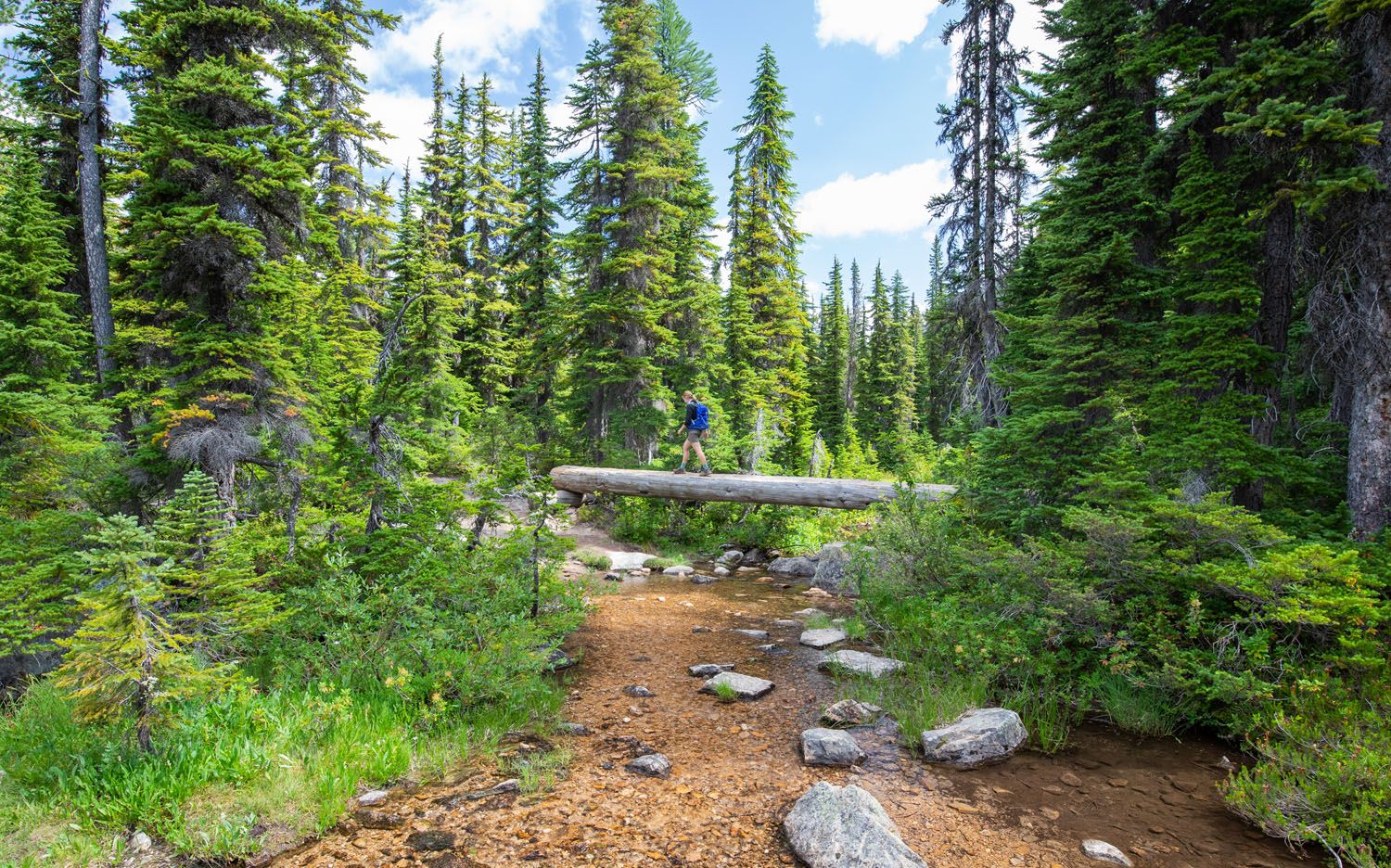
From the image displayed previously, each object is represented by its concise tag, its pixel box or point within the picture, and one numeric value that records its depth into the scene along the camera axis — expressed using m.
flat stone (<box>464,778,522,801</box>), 4.73
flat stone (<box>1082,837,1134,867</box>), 4.03
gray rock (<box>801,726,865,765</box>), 5.35
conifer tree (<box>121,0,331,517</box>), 8.44
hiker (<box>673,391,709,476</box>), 14.31
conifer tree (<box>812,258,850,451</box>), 39.50
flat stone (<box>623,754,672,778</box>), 5.12
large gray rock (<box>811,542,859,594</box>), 12.36
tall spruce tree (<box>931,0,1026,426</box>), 16.25
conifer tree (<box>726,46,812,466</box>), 23.61
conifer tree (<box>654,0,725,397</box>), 19.83
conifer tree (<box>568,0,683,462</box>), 18.23
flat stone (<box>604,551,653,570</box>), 14.52
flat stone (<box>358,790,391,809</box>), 4.59
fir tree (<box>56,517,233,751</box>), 3.60
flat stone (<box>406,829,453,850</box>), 4.08
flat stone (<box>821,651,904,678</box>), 7.32
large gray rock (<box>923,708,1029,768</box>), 5.36
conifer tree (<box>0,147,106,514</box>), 8.34
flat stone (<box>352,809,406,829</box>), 4.34
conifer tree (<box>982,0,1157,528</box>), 7.90
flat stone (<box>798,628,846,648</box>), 8.73
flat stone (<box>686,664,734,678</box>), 7.57
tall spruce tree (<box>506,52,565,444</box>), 24.27
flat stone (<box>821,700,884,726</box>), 6.18
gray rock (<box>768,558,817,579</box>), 14.26
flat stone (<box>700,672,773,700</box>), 6.87
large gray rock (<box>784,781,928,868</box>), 3.78
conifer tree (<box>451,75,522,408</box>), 24.39
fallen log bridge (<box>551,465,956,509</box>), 12.48
